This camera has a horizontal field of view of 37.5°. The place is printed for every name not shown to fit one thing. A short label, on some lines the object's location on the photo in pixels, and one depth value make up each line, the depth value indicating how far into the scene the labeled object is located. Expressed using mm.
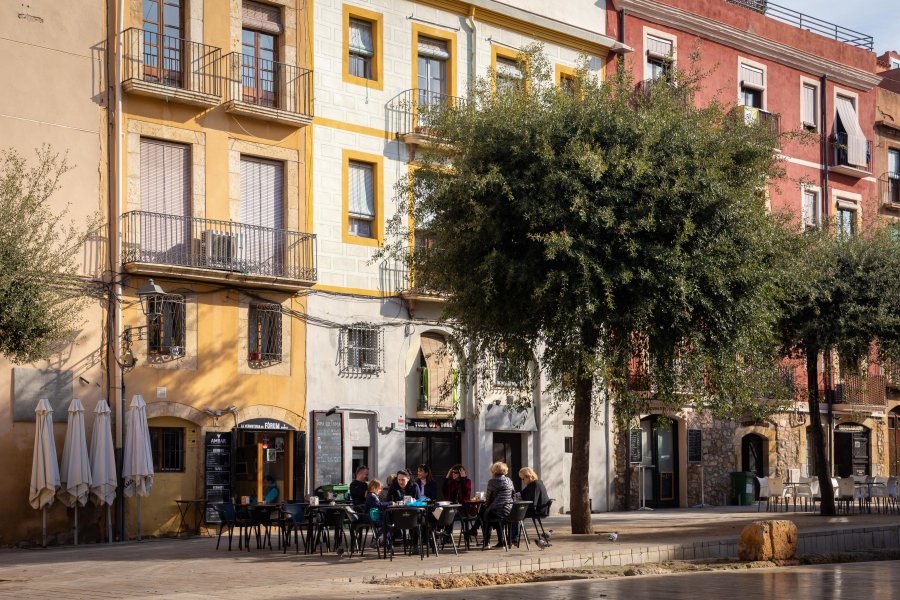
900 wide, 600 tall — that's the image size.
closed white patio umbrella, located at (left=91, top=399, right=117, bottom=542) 25344
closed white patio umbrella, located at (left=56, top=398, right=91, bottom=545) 24984
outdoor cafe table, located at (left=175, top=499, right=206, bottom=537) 27391
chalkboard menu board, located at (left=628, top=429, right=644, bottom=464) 37031
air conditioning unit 27922
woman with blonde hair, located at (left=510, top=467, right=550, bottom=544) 23250
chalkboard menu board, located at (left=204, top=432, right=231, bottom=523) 27984
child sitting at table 21094
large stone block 21656
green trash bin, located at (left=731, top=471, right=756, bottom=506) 39188
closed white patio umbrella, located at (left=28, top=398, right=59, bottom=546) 24625
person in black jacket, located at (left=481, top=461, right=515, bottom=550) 21623
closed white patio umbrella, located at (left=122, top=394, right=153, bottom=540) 25688
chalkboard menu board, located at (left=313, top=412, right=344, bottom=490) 29891
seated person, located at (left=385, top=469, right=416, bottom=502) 22703
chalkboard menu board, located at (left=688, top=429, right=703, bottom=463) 38594
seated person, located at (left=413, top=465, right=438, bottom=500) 24125
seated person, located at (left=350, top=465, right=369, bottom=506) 23547
